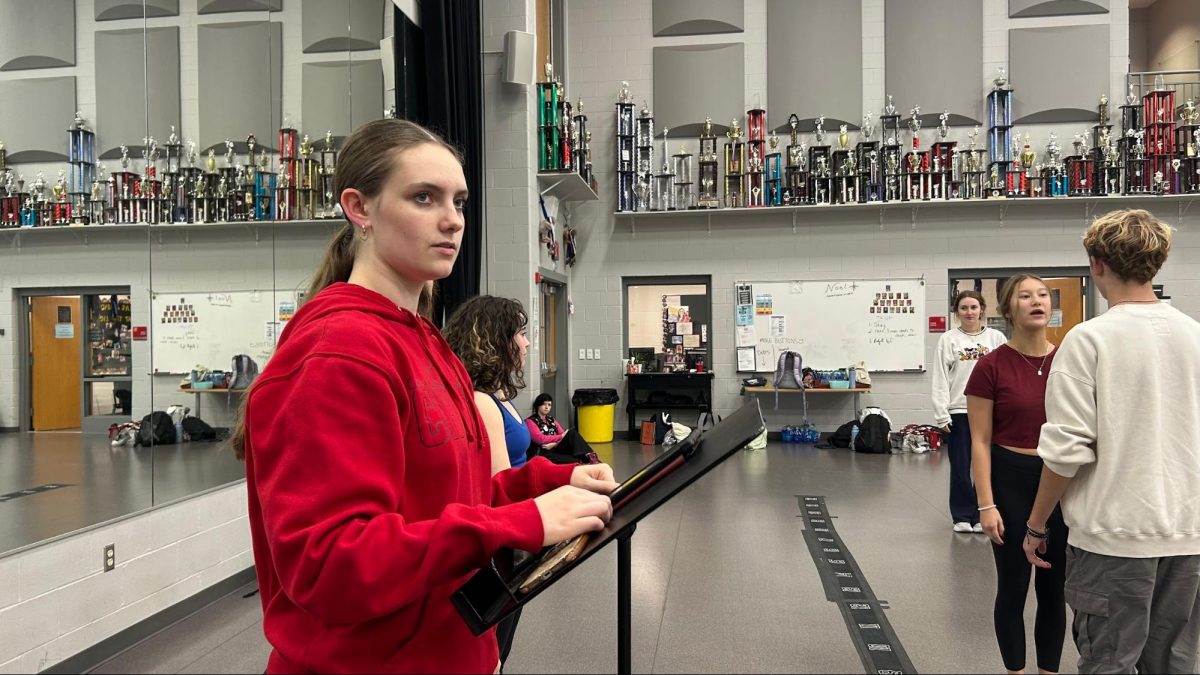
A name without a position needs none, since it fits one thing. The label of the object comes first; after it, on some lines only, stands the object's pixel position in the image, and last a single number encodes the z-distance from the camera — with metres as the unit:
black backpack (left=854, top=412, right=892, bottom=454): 8.16
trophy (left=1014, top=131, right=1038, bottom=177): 8.55
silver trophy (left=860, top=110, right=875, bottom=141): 8.86
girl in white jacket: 4.71
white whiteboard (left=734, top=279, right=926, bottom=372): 9.05
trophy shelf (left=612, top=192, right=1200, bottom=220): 8.48
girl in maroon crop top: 2.28
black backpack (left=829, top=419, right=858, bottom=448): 8.52
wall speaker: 6.56
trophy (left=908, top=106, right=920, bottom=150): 8.80
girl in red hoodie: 0.81
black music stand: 0.93
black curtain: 5.66
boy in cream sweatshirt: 1.68
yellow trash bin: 8.85
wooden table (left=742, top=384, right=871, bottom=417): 8.93
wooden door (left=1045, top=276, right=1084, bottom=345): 9.03
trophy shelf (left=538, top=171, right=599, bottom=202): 7.43
